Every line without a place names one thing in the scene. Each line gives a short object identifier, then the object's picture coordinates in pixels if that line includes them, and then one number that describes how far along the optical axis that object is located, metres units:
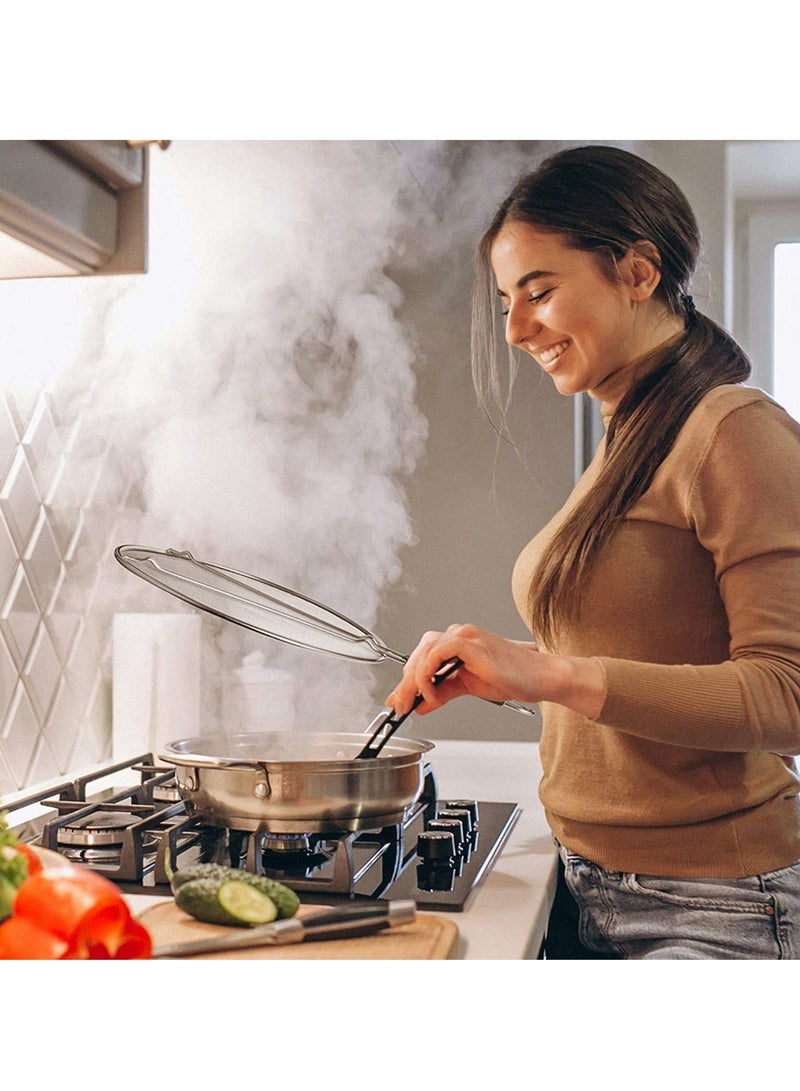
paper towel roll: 1.34
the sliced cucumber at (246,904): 0.70
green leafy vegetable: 0.60
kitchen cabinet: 0.82
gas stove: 0.82
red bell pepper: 0.58
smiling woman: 0.75
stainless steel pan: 0.81
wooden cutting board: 0.68
